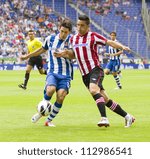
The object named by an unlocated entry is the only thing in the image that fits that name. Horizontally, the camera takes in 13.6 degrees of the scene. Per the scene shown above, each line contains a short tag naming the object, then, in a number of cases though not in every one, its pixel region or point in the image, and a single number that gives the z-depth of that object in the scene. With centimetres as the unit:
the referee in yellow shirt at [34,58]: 2914
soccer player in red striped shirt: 1418
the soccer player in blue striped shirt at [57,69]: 1471
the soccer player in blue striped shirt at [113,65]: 3007
